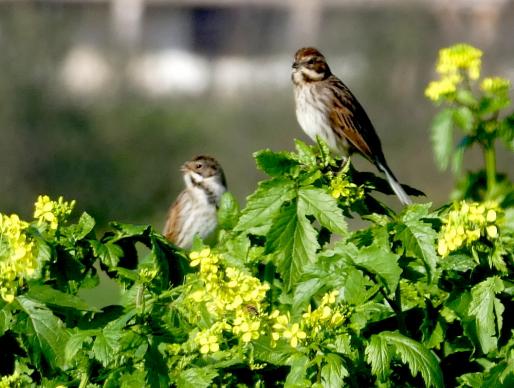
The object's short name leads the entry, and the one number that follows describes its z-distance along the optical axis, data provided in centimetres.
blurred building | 3400
